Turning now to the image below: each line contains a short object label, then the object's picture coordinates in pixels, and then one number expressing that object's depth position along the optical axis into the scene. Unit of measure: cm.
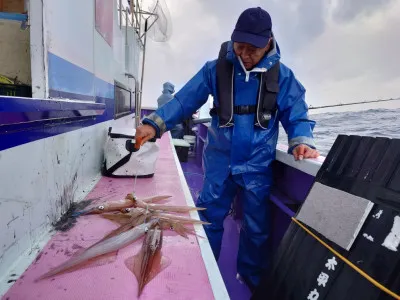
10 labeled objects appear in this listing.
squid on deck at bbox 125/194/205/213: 188
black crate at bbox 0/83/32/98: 128
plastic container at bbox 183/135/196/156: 736
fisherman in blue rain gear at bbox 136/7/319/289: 206
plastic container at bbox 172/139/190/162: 599
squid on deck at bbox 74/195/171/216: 183
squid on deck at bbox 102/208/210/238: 160
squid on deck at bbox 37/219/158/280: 120
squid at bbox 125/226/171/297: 117
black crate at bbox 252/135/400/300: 105
